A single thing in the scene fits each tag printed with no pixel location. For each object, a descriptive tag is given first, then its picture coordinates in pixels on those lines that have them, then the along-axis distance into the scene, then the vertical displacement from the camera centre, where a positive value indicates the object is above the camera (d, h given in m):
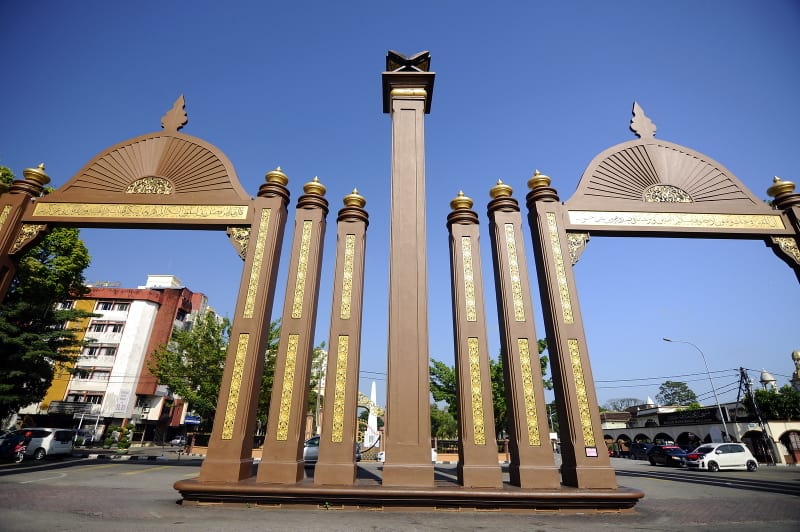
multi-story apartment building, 27.91 +4.36
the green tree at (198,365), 18.02 +3.05
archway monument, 5.51 +2.49
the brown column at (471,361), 5.60 +1.09
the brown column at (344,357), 5.61 +1.13
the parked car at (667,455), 17.48 -0.68
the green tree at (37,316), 13.31 +3.91
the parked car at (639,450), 25.62 -0.70
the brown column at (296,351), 5.63 +1.23
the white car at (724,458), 14.66 -0.63
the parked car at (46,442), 14.43 -0.23
